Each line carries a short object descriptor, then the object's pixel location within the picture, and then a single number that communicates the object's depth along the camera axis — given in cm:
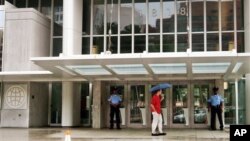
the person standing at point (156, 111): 1454
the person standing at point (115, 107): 1894
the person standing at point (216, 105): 1777
